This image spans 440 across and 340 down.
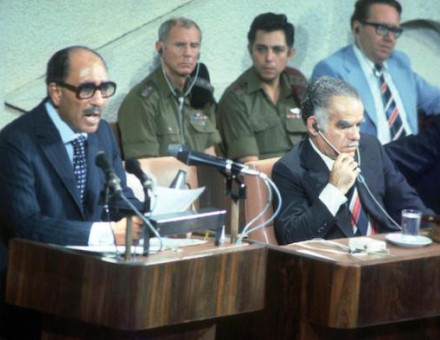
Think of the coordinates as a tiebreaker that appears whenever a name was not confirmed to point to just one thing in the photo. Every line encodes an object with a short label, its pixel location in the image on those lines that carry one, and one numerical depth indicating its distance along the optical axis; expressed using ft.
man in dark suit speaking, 25.12
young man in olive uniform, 38.39
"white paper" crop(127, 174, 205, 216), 23.59
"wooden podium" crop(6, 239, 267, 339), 22.82
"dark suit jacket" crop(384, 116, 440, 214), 34.25
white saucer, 26.45
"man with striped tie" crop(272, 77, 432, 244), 28.26
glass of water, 26.82
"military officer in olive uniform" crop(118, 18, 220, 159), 36.38
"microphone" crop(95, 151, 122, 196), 22.61
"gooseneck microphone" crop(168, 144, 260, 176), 23.50
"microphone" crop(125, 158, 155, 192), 23.03
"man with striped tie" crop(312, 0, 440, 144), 40.11
